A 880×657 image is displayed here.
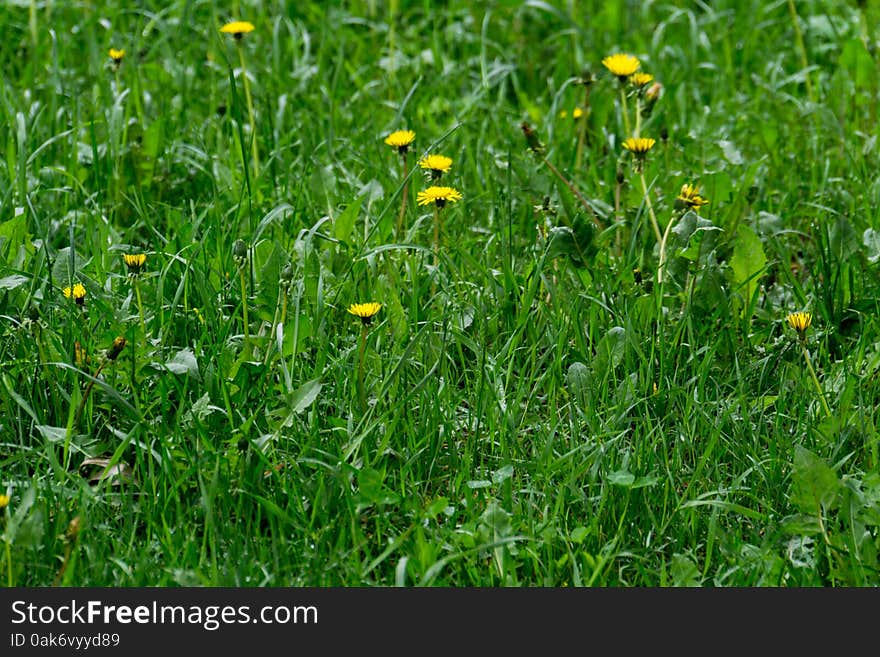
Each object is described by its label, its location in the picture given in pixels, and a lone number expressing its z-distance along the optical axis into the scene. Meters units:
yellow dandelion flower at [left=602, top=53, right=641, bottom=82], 6.34
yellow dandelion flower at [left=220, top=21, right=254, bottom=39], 6.98
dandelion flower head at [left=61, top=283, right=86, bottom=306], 5.05
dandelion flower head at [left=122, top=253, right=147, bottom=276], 5.16
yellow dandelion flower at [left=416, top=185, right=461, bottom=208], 5.68
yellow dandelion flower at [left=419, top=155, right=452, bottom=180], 5.79
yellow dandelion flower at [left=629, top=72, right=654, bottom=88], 6.41
